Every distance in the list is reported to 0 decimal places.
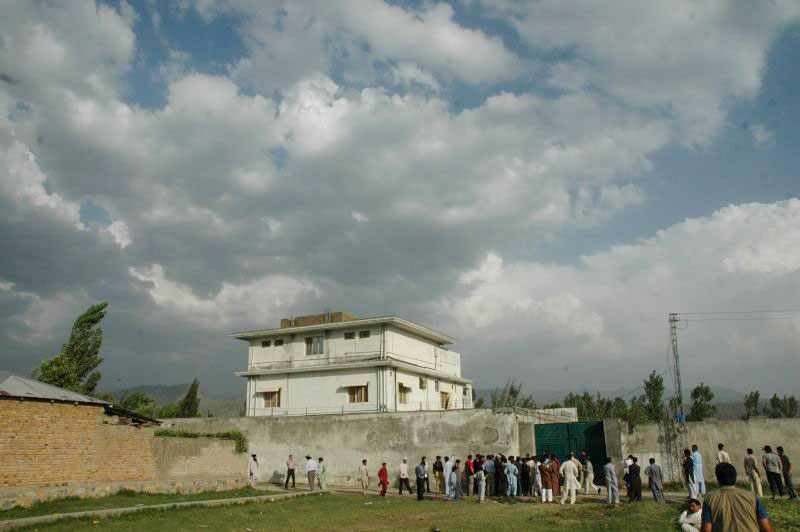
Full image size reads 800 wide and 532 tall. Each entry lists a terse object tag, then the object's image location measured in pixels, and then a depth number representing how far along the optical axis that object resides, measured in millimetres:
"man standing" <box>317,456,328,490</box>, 25891
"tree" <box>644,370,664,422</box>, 51844
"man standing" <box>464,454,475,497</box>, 23219
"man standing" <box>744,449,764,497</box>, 19281
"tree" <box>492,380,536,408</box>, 41850
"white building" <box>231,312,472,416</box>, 37531
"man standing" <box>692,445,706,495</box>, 19375
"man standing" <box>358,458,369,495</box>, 25327
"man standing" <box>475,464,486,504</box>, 21484
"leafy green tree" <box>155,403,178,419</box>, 47962
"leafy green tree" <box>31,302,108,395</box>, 41375
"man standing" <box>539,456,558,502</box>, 21078
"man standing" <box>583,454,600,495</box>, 22453
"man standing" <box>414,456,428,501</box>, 22609
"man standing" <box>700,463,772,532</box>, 6191
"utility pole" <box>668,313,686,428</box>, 25289
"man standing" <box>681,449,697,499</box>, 19266
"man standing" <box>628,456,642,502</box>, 19297
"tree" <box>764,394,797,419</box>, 72062
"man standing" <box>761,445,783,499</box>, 19203
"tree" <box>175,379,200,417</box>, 57462
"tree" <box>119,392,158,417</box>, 45781
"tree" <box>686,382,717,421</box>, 65500
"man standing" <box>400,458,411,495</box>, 24484
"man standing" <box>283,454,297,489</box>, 27094
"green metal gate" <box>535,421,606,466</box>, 25656
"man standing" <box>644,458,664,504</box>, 18688
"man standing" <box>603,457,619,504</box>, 19000
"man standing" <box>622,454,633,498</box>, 19562
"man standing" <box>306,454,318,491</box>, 25812
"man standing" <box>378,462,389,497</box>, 24109
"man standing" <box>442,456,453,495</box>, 23419
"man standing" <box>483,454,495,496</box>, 23516
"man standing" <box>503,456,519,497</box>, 22562
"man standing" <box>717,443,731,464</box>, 19391
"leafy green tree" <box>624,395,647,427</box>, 60906
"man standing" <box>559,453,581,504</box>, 20297
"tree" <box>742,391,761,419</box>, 71956
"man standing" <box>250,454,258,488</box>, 27531
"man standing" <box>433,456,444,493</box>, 25141
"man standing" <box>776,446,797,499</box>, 19406
